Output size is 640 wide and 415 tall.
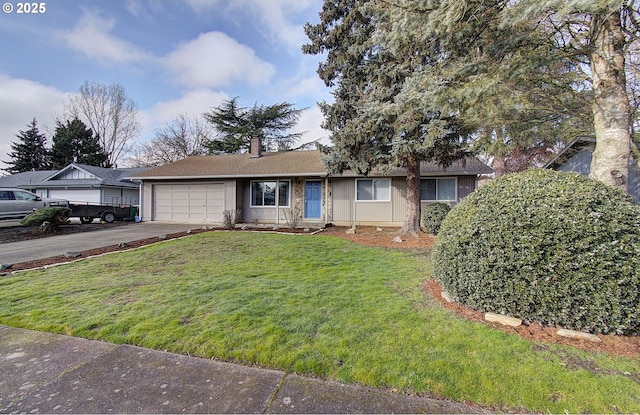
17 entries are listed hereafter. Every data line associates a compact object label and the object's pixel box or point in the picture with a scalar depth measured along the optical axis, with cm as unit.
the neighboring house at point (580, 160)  1005
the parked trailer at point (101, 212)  1448
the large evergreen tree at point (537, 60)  433
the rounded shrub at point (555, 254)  277
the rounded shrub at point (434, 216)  998
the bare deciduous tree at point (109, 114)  3064
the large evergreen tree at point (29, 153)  3284
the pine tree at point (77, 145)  3020
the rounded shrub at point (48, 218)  1046
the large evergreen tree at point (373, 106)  821
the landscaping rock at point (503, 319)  310
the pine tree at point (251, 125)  2592
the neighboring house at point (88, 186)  2067
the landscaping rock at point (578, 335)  280
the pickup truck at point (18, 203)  1324
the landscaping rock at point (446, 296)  383
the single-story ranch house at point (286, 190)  1300
